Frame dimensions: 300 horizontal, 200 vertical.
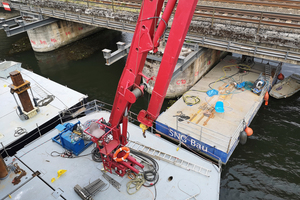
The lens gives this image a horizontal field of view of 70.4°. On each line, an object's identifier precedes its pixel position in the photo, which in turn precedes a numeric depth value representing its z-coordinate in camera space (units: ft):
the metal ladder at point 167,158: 37.86
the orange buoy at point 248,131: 48.70
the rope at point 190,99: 57.36
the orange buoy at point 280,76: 74.26
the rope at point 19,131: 45.34
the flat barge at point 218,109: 45.65
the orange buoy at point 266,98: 60.82
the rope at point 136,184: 34.76
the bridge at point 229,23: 53.78
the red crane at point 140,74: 24.38
